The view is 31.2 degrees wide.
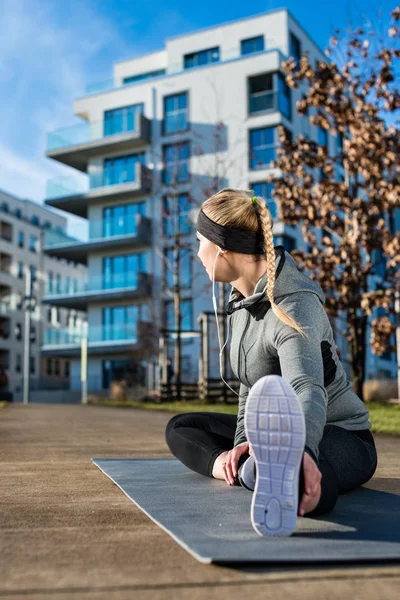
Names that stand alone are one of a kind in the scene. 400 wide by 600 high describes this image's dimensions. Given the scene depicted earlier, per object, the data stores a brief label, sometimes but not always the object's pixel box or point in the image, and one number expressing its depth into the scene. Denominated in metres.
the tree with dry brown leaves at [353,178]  12.83
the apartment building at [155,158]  32.47
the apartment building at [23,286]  54.19
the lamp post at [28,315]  26.25
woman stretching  2.04
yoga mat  1.62
